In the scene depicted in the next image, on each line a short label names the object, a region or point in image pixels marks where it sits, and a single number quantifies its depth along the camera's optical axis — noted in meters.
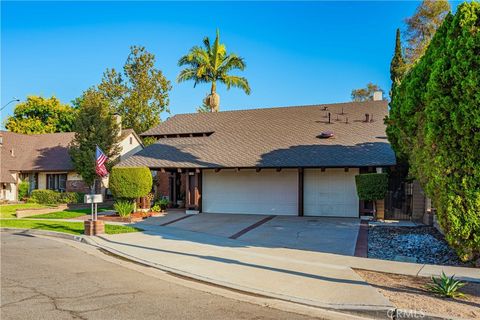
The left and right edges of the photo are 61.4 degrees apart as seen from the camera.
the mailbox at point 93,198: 14.66
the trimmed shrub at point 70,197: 28.85
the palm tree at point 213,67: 33.06
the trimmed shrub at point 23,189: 33.50
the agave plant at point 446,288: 6.98
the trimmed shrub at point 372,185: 17.33
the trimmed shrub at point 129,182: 20.77
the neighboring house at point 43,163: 31.97
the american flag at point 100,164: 16.30
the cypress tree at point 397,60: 27.74
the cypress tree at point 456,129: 8.98
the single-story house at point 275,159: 20.03
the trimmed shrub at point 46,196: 29.11
